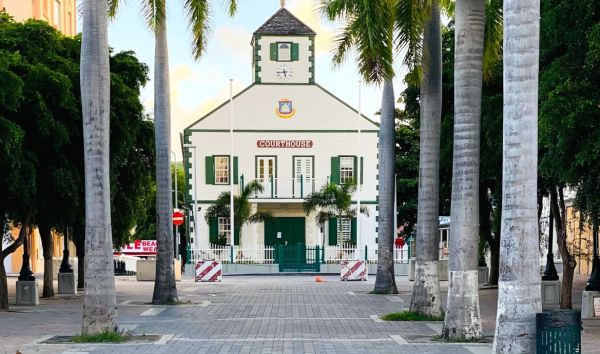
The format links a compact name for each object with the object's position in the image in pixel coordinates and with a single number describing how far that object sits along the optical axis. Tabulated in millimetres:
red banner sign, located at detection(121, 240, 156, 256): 62188
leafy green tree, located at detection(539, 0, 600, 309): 18078
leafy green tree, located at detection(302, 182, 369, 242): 55250
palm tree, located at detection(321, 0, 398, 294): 20234
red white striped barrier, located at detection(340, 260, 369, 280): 42688
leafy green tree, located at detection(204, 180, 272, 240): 55719
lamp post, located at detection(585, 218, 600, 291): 24502
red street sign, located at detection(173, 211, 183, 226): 53356
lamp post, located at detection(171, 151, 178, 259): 56281
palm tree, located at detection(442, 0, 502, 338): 17734
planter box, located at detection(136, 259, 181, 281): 45438
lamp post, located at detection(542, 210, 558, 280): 28359
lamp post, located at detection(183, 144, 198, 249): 56406
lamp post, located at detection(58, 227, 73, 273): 33875
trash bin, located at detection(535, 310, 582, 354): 12133
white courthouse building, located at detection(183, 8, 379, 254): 57128
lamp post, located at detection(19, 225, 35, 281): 28300
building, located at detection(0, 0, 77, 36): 53406
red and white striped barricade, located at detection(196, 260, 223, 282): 41750
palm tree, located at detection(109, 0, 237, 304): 27453
